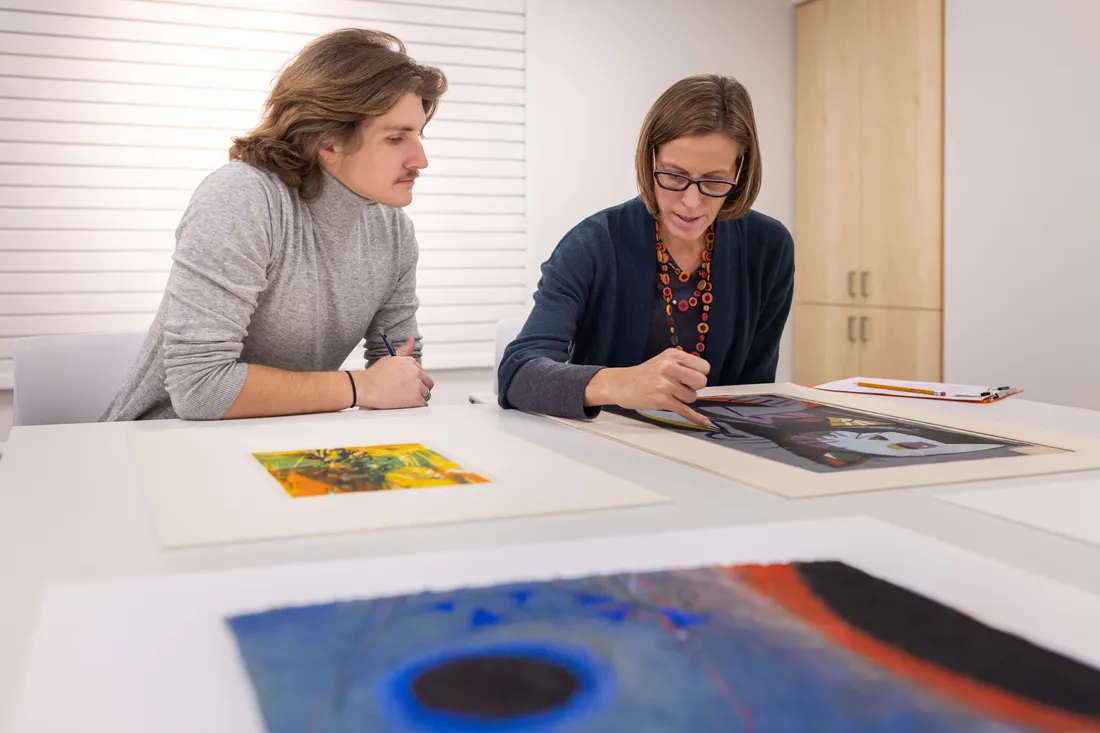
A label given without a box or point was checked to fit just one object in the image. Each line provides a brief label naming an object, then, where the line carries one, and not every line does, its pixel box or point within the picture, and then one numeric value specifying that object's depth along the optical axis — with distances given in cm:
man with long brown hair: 143
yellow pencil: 147
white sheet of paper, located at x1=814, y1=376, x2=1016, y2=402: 145
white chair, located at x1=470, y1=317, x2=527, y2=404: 223
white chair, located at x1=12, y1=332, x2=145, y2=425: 176
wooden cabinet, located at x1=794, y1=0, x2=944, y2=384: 338
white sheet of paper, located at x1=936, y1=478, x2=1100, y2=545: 74
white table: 64
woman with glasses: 163
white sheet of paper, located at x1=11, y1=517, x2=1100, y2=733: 45
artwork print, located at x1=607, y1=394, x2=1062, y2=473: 100
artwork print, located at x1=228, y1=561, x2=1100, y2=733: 43
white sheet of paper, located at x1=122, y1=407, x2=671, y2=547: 75
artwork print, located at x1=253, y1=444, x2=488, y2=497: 88
